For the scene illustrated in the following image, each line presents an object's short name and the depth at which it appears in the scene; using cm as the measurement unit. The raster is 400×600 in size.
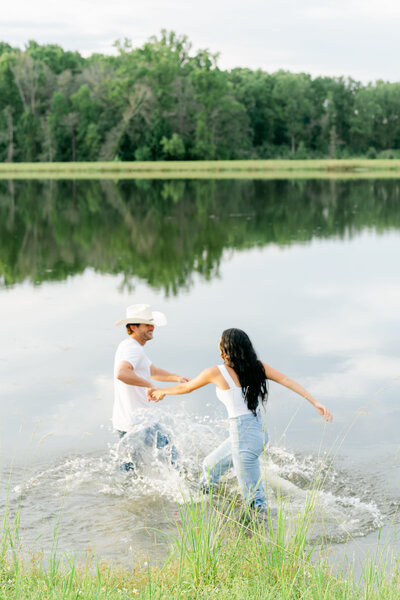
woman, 626
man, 700
